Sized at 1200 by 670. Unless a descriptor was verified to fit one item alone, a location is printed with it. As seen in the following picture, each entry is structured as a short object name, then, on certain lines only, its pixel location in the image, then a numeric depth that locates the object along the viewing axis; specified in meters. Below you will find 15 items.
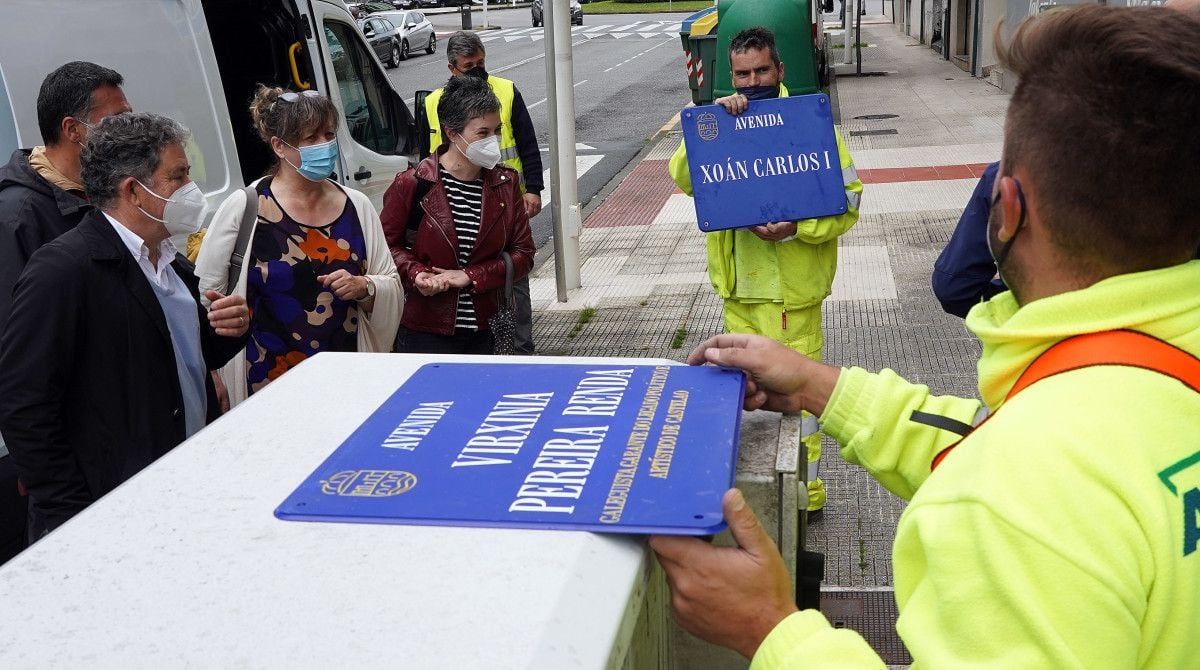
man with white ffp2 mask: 2.82
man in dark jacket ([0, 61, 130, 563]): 3.42
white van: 4.25
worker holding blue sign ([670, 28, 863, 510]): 4.27
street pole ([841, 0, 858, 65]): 22.71
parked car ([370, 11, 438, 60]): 31.44
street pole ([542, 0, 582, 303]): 7.57
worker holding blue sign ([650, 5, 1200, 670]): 1.08
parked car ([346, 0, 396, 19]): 30.62
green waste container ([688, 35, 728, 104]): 13.88
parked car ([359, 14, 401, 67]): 28.78
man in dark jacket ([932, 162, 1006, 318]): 3.03
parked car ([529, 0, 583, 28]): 39.01
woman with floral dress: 3.71
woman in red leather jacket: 4.37
